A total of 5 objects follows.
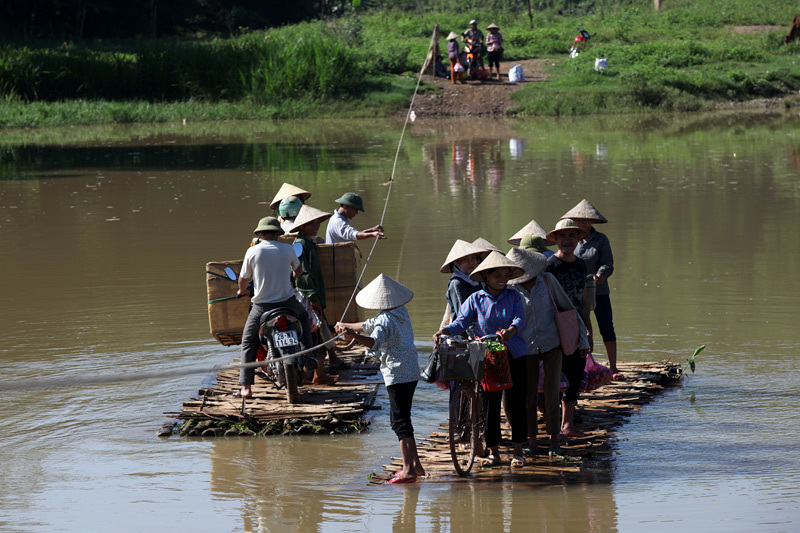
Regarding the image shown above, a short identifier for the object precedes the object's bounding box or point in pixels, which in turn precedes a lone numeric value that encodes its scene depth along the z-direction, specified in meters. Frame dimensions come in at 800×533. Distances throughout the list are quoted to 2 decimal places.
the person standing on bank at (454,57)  69.37
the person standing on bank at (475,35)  66.94
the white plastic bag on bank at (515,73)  70.87
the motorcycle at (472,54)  68.94
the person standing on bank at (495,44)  69.81
